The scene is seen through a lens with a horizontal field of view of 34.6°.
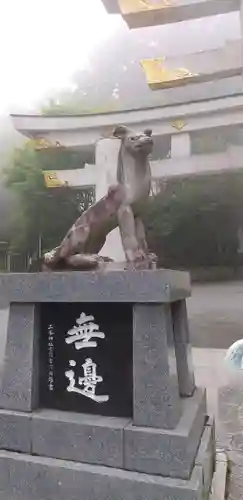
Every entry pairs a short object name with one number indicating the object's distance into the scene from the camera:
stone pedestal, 1.13
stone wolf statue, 1.40
